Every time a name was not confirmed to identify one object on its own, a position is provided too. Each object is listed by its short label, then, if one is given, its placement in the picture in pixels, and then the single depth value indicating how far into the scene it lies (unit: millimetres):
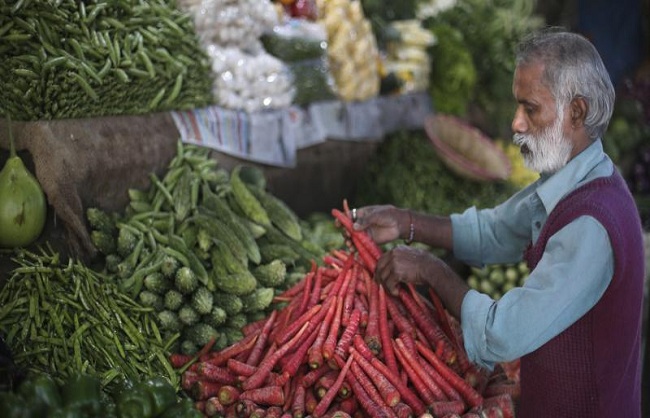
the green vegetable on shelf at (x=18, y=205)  3105
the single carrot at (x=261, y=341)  2852
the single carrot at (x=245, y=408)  2543
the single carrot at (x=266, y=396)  2588
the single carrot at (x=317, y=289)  3023
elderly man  2271
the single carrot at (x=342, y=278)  2998
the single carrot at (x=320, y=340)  2672
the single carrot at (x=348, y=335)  2691
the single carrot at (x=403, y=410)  2498
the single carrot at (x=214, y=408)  2611
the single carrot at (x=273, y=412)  2529
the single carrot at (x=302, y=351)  2689
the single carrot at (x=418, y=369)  2646
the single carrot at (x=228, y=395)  2635
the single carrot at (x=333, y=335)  2670
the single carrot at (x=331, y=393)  2562
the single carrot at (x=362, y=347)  2680
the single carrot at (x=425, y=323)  2774
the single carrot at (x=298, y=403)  2543
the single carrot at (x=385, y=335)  2709
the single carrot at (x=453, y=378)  2658
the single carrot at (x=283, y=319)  2969
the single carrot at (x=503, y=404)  2668
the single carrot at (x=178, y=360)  2982
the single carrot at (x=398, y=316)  2836
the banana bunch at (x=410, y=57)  6766
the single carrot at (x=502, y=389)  2805
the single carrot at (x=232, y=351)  2920
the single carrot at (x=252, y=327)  3150
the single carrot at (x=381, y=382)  2535
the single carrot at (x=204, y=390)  2730
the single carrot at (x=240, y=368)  2748
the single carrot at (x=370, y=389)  2518
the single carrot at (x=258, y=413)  2514
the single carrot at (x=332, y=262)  3271
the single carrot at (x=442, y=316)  2928
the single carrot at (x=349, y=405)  2612
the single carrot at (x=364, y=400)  2505
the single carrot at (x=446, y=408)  2521
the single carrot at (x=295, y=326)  2842
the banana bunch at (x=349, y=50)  5820
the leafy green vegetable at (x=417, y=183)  5500
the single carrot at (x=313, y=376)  2666
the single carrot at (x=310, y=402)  2600
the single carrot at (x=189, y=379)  2805
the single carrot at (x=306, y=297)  3014
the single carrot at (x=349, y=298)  2851
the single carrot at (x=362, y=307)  2852
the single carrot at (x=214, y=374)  2775
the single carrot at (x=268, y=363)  2659
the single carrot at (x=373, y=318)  2725
